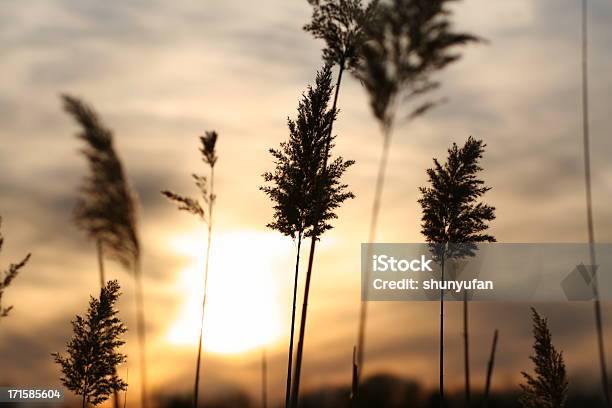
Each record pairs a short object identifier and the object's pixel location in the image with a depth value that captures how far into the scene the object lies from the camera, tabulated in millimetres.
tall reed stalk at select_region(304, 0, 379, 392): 9992
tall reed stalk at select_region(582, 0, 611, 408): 9859
